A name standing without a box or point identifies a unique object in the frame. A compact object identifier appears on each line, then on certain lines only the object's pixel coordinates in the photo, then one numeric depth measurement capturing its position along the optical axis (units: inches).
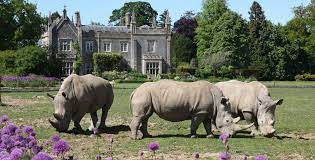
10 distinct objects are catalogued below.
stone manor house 3432.6
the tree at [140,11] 5255.4
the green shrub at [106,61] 3336.6
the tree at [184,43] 4168.3
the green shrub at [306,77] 3290.4
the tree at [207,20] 3585.1
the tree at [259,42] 3351.4
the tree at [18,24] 2960.1
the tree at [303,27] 3869.3
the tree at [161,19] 5354.8
